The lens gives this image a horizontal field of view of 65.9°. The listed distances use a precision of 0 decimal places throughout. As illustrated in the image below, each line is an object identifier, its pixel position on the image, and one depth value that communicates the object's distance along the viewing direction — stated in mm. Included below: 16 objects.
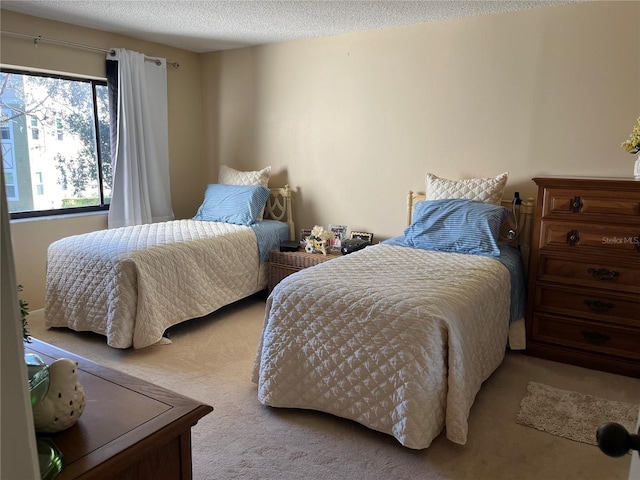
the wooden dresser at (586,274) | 2713
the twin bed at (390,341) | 2049
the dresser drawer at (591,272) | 2717
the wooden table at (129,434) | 1044
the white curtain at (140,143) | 4094
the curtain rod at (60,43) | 3448
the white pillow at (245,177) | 4355
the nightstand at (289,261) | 3793
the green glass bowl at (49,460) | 952
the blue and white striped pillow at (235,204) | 4125
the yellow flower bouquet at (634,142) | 2721
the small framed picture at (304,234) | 4176
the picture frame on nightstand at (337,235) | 4004
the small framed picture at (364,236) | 3947
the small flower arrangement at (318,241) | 3906
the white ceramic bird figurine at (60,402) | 1088
